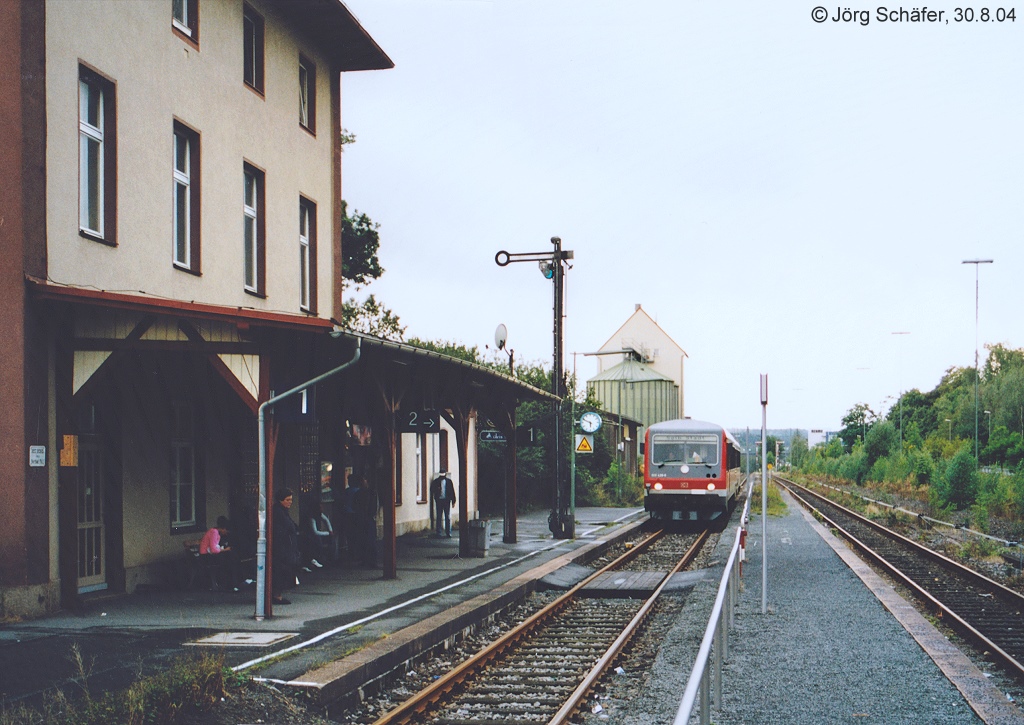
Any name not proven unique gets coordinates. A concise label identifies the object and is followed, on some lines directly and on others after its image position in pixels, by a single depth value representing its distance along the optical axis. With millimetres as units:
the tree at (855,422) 114775
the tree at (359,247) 38125
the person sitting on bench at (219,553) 13711
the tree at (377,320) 44375
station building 11031
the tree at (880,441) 71312
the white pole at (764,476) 12263
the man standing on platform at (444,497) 23875
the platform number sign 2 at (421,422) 20031
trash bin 19094
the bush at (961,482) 35188
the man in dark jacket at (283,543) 12578
